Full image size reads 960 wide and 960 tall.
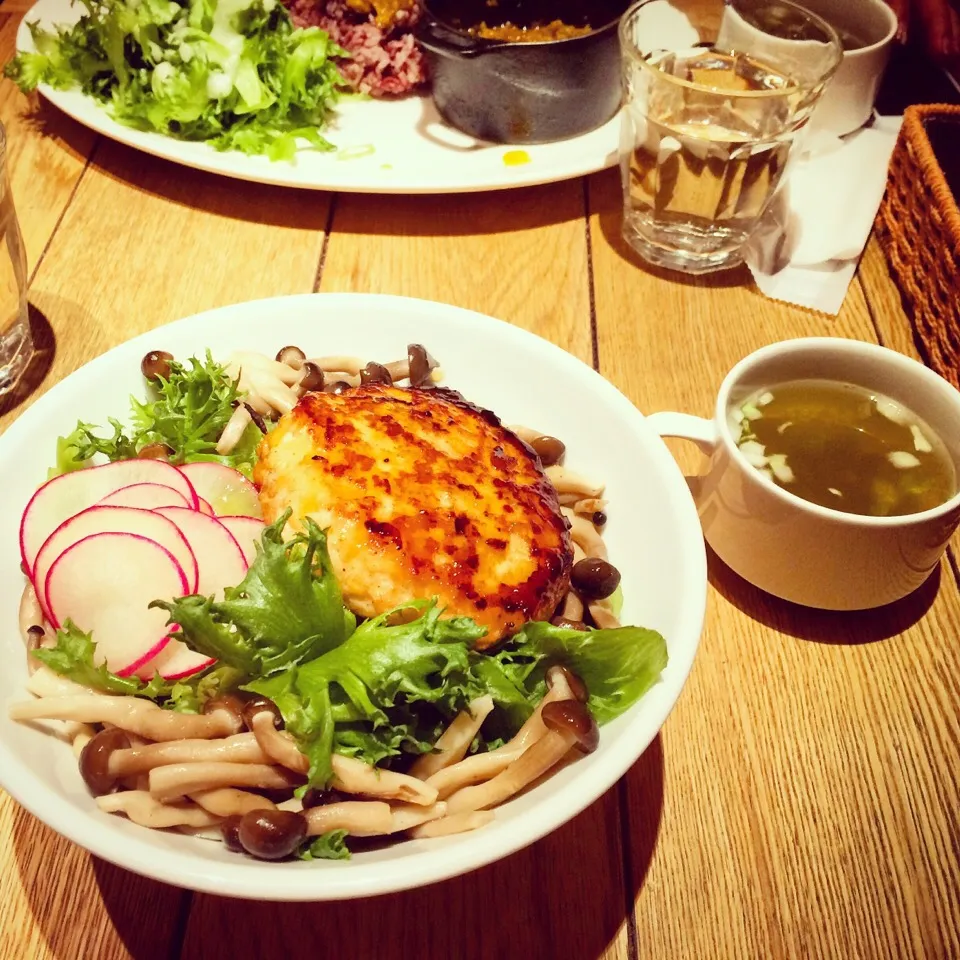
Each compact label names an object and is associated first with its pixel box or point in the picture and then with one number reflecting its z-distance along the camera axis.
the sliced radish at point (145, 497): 0.38
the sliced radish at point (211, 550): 0.36
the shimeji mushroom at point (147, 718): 0.33
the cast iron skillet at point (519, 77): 0.57
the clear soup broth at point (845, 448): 0.42
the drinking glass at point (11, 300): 0.48
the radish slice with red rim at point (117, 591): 0.35
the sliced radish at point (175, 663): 0.36
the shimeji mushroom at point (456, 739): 0.34
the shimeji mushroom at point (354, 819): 0.31
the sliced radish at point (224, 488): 0.39
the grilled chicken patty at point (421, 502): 0.35
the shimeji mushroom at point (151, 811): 0.31
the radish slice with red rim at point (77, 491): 0.37
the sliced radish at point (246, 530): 0.37
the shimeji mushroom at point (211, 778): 0.31
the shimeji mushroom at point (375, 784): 0.32
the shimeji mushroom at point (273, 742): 0.33
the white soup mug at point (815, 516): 0.39
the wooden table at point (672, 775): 0.35
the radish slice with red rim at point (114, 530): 0.36
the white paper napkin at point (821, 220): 0.56
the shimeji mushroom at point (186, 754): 0.32
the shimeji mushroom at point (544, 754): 0.32
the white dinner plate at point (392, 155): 0.57
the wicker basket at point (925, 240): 0.50
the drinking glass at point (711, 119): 0.54
